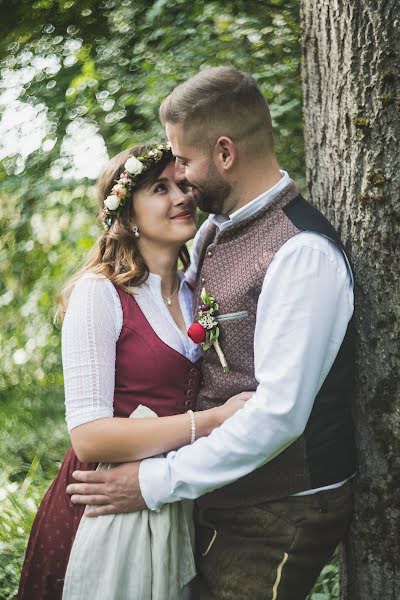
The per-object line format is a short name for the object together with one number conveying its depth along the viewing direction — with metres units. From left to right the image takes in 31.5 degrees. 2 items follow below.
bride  2.21
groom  1.94
